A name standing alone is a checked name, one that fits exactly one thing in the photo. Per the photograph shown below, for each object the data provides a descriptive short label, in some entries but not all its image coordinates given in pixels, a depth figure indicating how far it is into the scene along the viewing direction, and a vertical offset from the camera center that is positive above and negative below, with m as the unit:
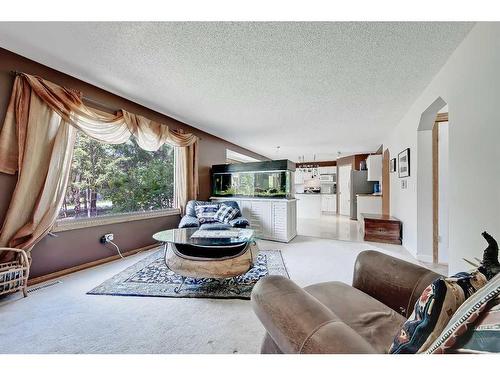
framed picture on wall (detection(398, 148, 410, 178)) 3.31 +0.38
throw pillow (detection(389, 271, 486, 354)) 0.64 -0.39
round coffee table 2.02 -0.68
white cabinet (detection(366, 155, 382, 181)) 5.92 +0.54
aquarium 4.34 +0.18
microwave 9.27 +0.39
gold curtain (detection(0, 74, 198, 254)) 2.07 +0.43
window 2.76 +0.13
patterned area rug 2.06 -0.99
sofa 3.53 -0.55
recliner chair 0.72 -0.52
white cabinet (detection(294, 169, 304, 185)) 9.37 +0.40
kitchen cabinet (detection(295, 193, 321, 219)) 7.50 -0.65
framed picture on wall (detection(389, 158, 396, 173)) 4.31 +0.43
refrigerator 7.00 +0.03
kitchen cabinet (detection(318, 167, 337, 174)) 9.34 +0.74
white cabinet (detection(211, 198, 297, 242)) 4.14 -0.57
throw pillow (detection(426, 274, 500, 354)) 0.54 -0.37
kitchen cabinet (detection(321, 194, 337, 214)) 8.98 -0.67
